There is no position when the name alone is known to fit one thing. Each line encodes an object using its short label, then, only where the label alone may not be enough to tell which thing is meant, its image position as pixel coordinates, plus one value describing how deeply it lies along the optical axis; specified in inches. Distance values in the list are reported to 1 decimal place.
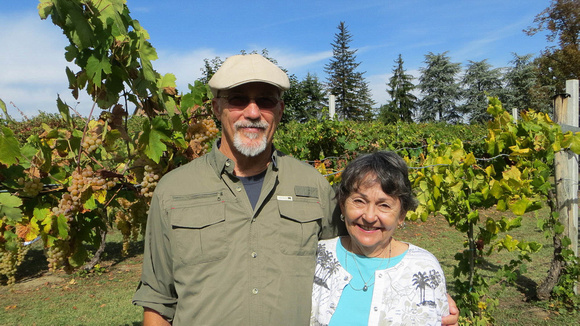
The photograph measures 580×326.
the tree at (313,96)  1708.2
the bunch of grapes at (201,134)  87.2
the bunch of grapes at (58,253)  85.7
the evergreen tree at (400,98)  2014.0
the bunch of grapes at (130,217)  90.3
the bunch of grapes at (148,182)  80.0
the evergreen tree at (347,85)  1965.6
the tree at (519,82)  1672.0
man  65.7
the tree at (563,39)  913.5
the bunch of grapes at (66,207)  78.4
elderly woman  68.9
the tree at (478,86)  1867.6
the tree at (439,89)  2093.8
